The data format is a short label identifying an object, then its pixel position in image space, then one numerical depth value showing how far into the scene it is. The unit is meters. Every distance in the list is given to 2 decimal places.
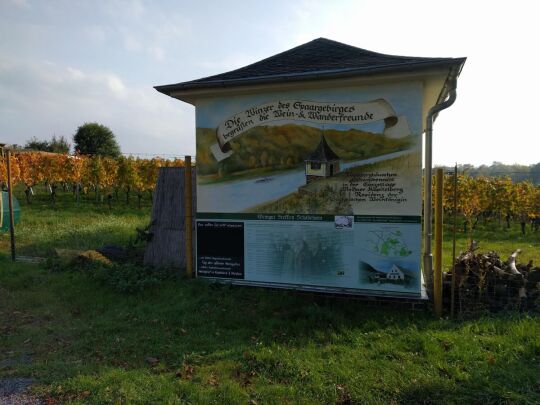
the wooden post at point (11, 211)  8.73
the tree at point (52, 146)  49.58
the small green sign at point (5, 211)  12.02
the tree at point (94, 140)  45.75
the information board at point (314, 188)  5.77
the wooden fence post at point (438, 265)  5.50
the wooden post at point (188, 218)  7.15
